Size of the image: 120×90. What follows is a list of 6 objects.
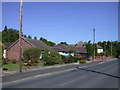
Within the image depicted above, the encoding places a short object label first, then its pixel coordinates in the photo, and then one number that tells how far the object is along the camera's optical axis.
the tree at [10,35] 103.67
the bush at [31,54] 31.54
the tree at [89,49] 69.03
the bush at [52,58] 34.53
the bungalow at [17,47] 51.59
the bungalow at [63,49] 65.62
